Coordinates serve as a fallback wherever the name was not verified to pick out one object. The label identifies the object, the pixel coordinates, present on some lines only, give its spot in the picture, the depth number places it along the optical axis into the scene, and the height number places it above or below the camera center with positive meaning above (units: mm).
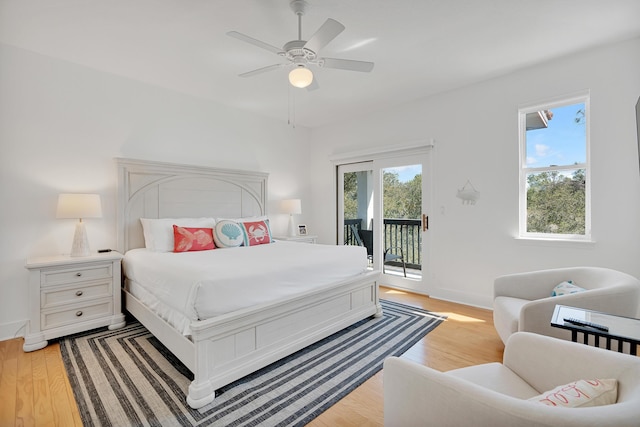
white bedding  1935 -494
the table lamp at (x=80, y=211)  2803 +2
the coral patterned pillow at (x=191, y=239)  3214 -307
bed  1908 -659
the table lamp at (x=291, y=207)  4840 +81
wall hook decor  3654 +231
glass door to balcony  4254 -31
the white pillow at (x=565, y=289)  2203 -570
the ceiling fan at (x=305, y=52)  1997 +1189
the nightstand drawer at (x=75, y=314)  2628 -958
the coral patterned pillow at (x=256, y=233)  3718 -267
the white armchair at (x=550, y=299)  1903 -594
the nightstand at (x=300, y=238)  4715 -424
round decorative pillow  3455 -270
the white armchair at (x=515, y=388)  768 -584
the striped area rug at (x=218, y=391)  1737 -1174
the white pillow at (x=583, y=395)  878 -549
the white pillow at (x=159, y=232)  3221 -229
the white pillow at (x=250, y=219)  3884 -99
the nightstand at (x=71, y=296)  2562 -782
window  3049 +455
